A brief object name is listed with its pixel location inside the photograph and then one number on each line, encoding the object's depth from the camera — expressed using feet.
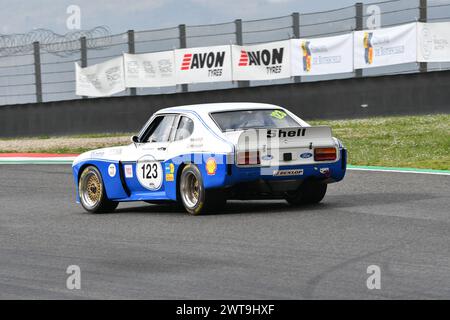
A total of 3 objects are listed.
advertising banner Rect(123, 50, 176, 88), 90.27
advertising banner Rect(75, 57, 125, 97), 92.73
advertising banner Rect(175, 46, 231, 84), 87.76
